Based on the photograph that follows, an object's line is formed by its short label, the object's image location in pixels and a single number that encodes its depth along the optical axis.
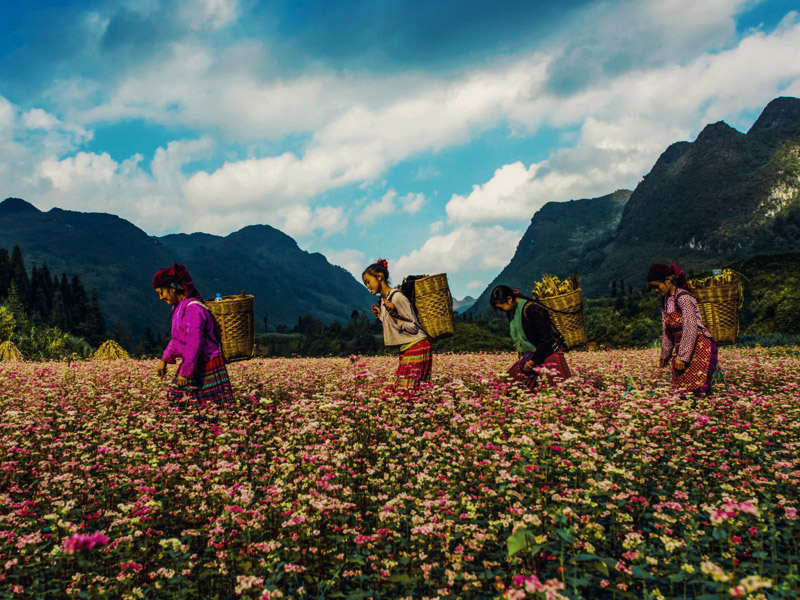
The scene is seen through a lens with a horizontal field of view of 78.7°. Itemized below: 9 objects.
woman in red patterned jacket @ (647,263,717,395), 7.06
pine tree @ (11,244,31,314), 79.86
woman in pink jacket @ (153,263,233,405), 6.52
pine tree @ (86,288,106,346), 71.38
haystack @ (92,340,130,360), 17.32
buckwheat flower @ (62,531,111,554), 2.33
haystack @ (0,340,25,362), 17.67
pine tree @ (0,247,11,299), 81.66
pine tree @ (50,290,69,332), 67.69
